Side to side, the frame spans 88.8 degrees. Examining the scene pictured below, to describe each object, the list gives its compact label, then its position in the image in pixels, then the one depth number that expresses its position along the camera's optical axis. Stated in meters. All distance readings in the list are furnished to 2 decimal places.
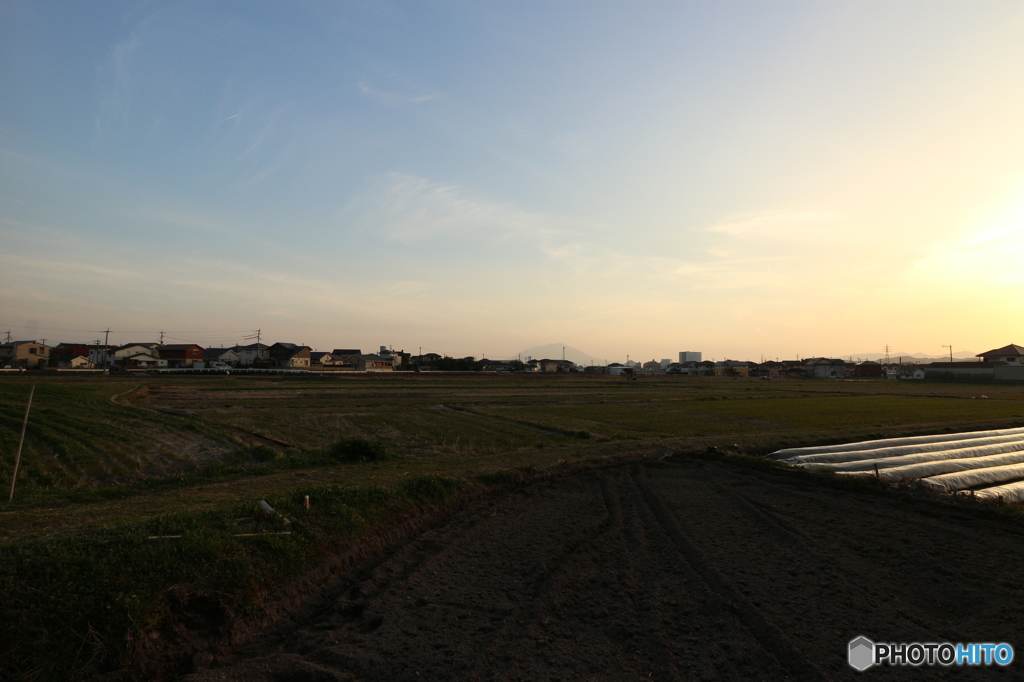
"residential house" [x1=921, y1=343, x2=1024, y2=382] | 72.72
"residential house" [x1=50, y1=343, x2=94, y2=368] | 85.62
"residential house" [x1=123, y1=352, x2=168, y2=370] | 90.19
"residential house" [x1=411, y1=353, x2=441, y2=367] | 111.72
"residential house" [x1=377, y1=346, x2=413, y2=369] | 123.84
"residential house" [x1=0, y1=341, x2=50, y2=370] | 83.81
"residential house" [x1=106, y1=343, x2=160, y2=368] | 91.00
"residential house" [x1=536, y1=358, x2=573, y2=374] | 141.12
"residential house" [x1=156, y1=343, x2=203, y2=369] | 98.38
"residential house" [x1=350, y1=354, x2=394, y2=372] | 105.99
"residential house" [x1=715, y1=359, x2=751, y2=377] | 129.70
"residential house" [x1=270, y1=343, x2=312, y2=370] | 99.50
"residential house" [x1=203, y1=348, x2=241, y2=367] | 103.69
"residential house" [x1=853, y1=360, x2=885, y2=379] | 116.56
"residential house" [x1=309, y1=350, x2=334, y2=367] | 108.43
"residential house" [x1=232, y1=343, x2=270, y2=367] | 103.69
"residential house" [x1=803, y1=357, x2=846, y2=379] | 120.25
